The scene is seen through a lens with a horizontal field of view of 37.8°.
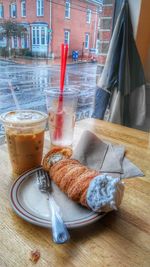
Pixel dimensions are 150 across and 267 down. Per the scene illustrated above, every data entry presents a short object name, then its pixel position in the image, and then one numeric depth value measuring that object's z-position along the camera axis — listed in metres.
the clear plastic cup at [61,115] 0.76
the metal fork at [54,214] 0.38
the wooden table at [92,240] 0.37
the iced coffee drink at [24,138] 0.58
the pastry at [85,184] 0.43
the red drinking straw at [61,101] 0.68
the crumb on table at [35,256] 0.36
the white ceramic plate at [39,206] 0.43
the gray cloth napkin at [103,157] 0.65
